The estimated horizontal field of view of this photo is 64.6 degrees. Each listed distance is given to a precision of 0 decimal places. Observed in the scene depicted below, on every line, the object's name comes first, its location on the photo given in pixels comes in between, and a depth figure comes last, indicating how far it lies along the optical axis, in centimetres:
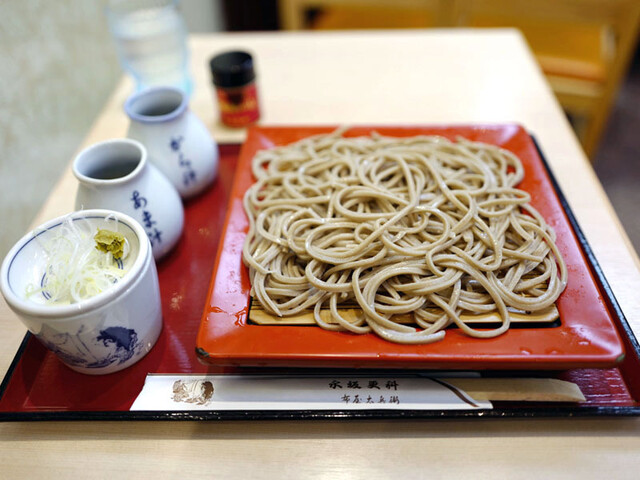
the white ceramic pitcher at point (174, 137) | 34
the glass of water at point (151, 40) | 47
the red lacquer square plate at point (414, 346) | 24
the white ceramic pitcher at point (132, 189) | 29
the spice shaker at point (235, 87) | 42
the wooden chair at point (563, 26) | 66
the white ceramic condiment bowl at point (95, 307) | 23
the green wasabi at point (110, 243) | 26
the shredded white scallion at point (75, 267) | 25
